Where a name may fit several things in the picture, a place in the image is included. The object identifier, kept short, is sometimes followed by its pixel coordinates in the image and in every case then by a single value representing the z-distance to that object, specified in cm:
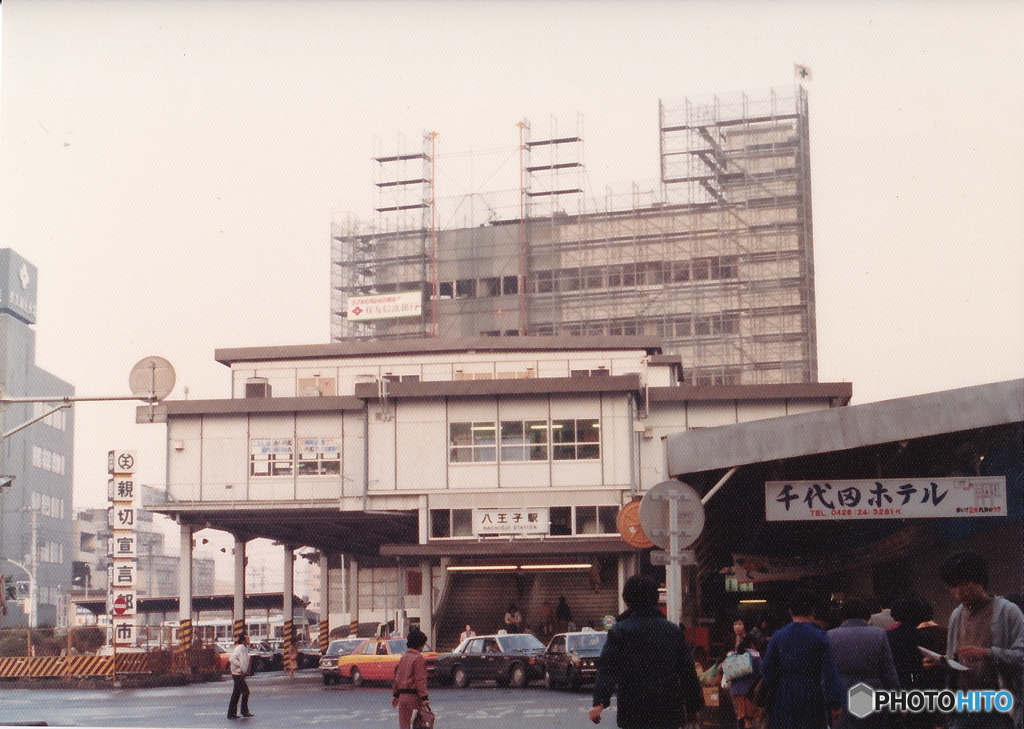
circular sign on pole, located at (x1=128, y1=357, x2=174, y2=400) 2289
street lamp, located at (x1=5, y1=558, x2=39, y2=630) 9500
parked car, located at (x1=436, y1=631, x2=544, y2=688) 3462
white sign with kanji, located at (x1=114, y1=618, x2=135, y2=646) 4388
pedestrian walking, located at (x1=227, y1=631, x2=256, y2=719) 2575
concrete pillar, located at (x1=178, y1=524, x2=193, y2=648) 5347
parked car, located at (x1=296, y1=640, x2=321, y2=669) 6288
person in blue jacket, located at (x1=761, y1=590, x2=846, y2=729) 944
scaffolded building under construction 8812
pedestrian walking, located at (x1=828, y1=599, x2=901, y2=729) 985
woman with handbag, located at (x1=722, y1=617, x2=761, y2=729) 1492
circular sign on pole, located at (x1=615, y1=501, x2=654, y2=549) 1652
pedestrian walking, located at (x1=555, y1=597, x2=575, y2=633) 4784
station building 5119
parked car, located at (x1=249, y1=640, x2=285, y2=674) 5819
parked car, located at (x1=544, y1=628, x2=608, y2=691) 3091
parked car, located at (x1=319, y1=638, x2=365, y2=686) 3984
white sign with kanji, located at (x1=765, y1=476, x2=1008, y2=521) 1764
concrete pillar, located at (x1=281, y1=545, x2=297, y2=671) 6075
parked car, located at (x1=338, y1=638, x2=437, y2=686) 3794
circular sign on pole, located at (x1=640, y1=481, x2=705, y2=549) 1430
